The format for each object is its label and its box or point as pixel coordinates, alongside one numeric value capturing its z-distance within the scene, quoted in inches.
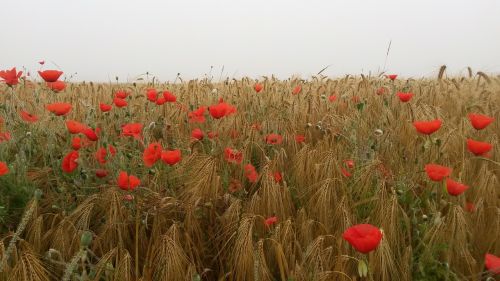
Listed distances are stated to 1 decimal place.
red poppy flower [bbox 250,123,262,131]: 90.5
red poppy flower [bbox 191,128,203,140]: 77.0
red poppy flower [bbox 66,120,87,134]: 69.0
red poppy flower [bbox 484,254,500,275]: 48.4
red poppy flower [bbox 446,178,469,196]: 54.6
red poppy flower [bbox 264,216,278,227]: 55.8
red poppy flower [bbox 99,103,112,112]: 86.8
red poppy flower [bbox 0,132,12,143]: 74.7
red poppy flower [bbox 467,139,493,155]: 62.9
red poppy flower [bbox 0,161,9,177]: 54.1
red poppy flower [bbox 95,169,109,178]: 64.9
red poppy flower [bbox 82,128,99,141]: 68.5
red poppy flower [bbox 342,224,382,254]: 41.2
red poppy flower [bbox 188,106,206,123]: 87.3
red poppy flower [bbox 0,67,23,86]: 93.5
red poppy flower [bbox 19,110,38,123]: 85.5
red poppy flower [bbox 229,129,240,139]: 90.7
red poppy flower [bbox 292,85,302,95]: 126.6
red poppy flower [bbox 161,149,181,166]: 59.1
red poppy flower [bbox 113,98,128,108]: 90.7
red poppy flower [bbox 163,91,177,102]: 92.1
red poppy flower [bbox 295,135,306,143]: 84.6
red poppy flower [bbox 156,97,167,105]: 96.7
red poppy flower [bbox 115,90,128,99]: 95.6
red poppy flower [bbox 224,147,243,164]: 72.8
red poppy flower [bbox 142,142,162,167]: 61.0
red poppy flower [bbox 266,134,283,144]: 81.0
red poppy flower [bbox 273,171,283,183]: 67.6
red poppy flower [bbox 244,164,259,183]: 69.1
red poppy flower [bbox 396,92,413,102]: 93.6
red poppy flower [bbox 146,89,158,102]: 98.5
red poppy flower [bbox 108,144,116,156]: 72.2
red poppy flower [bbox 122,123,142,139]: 71.8
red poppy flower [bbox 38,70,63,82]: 89.2
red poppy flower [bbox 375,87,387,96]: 132.2
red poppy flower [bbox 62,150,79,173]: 64.6
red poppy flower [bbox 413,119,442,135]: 67.3
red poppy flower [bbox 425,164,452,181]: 57.1
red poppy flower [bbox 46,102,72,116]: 76.4
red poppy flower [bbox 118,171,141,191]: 55.2
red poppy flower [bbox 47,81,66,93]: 105.3
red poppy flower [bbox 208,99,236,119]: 76.0
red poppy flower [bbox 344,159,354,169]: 70.9
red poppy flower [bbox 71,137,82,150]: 66.4
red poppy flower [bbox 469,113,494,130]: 69.9
